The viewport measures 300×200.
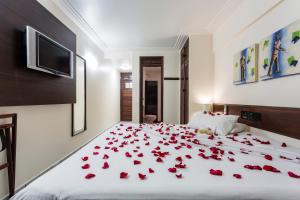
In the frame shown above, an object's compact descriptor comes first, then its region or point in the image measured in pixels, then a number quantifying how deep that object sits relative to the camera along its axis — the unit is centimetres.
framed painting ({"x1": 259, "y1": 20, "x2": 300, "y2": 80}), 140
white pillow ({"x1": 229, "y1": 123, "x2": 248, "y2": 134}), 192
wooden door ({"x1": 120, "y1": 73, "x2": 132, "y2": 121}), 684
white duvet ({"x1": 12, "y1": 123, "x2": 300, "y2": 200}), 76
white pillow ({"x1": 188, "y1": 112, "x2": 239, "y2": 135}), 191
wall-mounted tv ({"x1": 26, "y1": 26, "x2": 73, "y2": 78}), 172
